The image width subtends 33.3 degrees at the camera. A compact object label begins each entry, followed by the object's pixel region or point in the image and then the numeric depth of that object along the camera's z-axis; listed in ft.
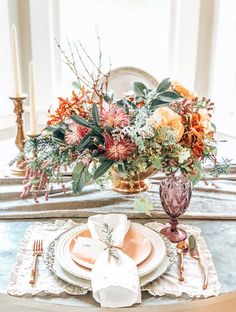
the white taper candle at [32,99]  4.91
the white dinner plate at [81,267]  3.00
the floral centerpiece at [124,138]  3.28
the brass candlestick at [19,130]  5.09
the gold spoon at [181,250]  3.11
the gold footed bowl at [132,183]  3.76
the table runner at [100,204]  4.08
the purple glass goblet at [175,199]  3.54
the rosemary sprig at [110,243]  3.02
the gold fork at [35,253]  3.01
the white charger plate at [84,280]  2.92
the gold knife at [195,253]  3.02
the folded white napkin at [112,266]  2.72
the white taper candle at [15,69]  5.09
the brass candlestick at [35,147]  3.80
